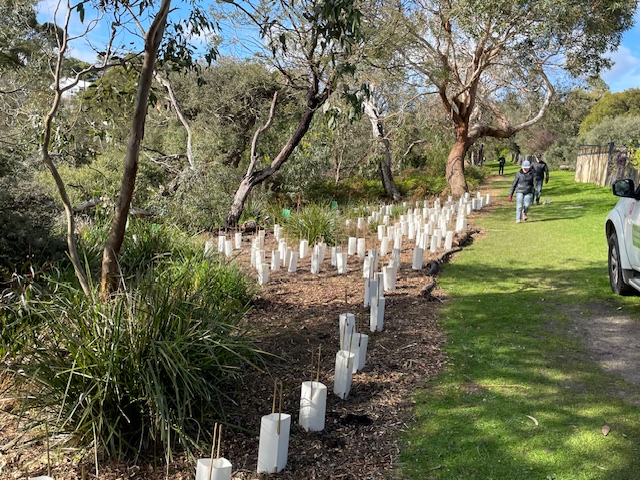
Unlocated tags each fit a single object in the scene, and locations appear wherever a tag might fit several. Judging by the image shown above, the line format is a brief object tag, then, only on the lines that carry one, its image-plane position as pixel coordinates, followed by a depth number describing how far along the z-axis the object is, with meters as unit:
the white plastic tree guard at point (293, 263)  7.77
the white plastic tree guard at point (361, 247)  8.73
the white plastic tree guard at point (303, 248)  8.70
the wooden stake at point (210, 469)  2.43
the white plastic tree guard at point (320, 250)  7.77
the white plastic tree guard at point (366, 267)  7.17
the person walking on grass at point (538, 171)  15.86
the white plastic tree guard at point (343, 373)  3.78
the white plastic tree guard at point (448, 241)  9.66
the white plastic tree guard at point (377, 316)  5.22
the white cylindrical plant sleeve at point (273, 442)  2.85
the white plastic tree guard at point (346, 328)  4.21
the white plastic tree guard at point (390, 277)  6.70
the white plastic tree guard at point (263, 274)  6.83
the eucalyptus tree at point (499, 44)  15.71
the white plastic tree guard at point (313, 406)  3.35
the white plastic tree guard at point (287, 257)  7.95
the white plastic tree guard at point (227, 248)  8.38
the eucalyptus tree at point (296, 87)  11.41
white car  5.52
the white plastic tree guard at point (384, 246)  9.03
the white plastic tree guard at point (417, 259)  7.92
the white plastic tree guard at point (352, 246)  8.88
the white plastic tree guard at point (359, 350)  4.19
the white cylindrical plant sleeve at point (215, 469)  2.52
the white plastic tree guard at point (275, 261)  7.84
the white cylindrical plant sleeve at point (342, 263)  7.64
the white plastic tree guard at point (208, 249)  6.52
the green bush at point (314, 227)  10.05
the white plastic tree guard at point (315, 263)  7.69
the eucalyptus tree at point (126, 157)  3.84
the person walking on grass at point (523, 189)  13.40
